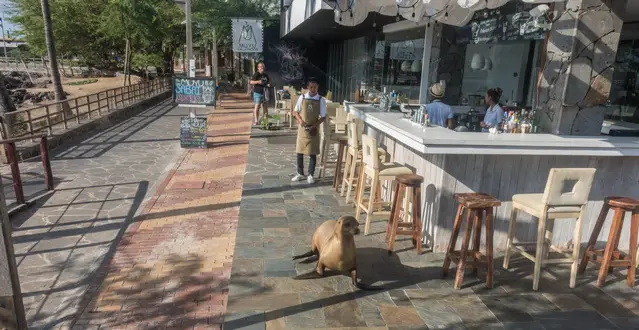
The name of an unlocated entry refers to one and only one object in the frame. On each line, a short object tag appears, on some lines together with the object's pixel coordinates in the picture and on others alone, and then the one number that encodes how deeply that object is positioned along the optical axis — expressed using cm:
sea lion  368
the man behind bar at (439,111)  538
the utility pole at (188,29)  1072
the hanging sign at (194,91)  1002
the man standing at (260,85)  1195
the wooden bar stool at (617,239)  385
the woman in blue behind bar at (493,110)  569
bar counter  404
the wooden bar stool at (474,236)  374
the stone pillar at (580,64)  419
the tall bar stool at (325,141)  733
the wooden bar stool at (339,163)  651
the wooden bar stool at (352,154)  583
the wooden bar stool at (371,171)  479
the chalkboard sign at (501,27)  729
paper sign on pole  1770
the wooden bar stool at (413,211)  434
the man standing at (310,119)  671
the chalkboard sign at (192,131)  1025
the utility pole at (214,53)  2208
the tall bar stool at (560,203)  361
